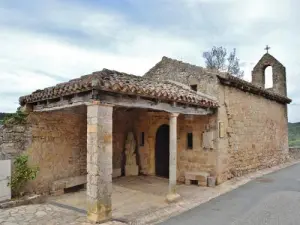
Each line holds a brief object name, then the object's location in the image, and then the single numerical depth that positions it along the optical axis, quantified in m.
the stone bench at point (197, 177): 9.55
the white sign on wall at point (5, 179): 7.05
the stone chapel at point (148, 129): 5.84
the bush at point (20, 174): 7.48
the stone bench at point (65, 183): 8.44
